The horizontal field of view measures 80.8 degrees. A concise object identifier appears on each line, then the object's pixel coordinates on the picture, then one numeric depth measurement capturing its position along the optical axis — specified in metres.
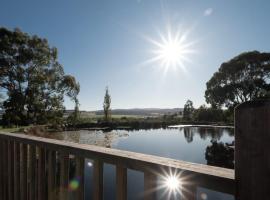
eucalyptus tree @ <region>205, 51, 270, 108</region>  13.44
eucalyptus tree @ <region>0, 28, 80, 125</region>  10.24
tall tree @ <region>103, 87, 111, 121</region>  15.43
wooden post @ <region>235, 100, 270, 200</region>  0.38
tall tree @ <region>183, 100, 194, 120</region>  18.18
